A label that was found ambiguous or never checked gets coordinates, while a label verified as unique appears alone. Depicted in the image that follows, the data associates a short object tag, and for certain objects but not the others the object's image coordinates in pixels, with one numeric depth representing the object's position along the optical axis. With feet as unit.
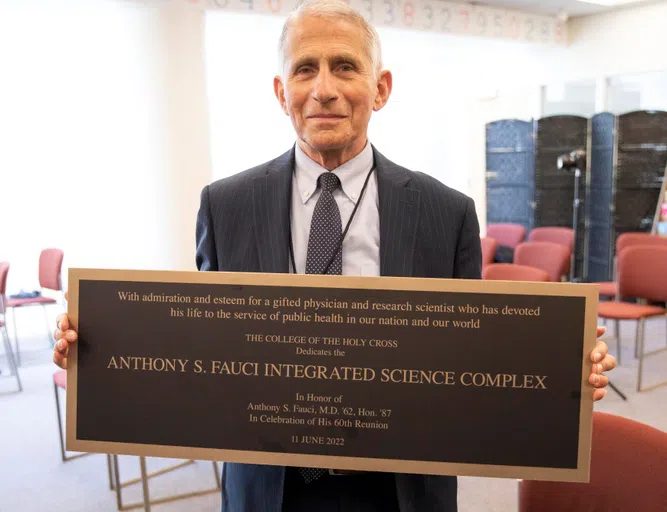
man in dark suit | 4.24
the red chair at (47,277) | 18.76
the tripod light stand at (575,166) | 24.34
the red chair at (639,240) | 20.33
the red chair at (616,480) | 4.50
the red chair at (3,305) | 16.58
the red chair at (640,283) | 15.11
